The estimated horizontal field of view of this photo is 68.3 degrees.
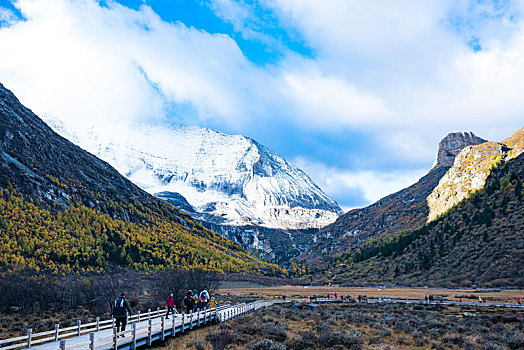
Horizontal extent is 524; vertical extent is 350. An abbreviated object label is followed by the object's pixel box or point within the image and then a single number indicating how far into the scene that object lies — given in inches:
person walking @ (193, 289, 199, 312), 1096.8
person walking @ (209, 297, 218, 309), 1167.7
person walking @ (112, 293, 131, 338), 674.2
